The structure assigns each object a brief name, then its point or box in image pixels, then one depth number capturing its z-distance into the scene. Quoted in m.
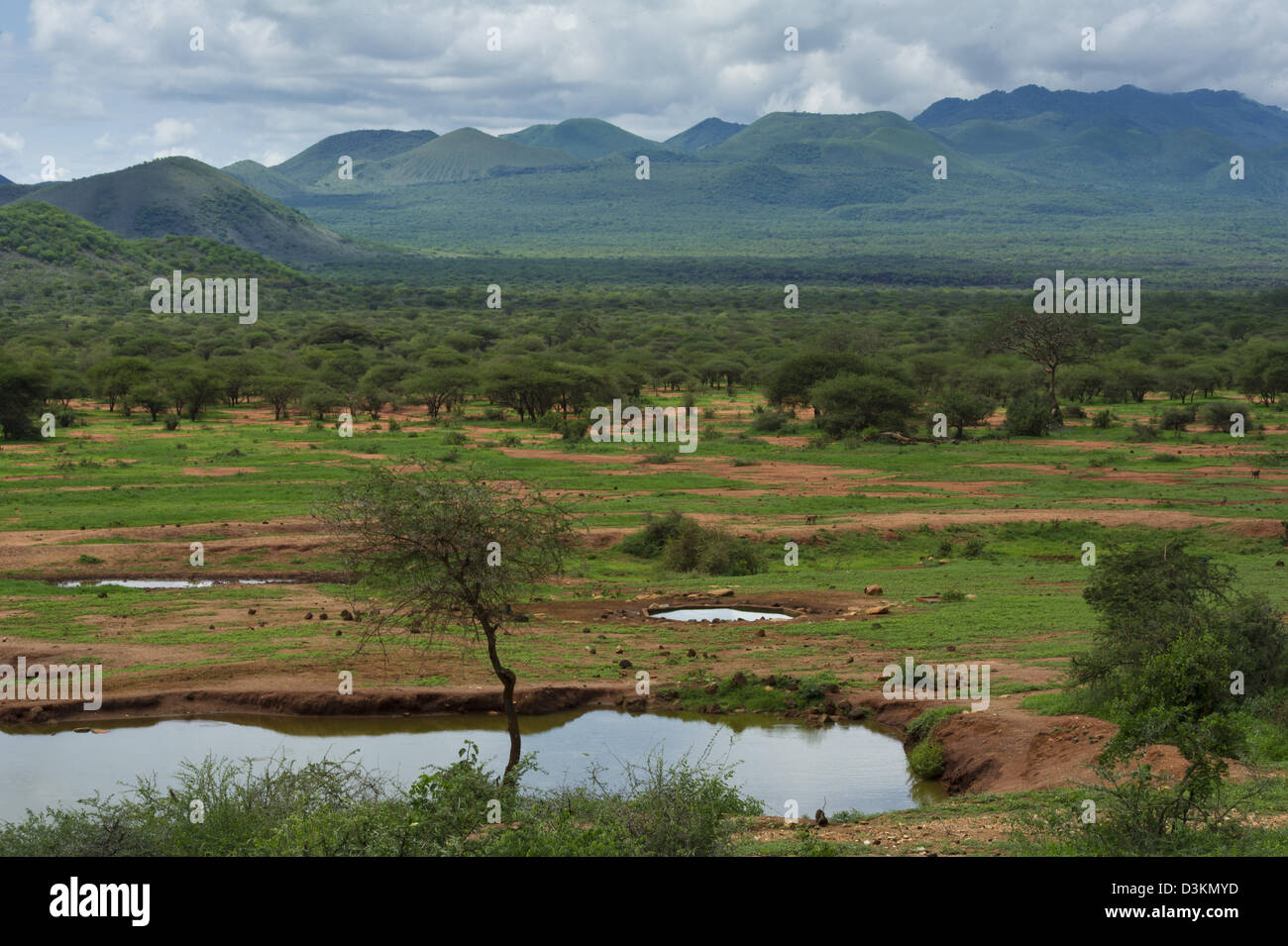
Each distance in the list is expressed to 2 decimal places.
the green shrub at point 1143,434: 46.25
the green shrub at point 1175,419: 49.47
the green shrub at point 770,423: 52.00
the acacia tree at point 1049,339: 53.12
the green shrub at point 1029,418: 48.66
